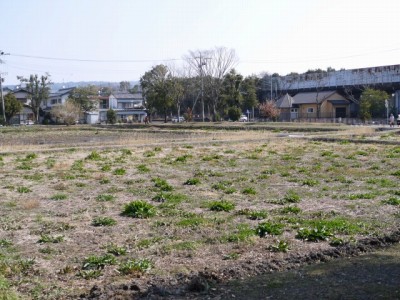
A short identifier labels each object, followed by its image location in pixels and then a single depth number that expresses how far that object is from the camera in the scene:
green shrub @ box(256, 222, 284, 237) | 7.75
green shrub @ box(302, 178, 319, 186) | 12.25
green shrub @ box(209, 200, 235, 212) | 9.51
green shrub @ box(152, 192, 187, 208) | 10.23
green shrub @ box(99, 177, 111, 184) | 13.20
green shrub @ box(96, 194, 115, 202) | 10.64
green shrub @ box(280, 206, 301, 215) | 9.11
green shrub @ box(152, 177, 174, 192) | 11.94
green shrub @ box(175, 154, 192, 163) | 18.49
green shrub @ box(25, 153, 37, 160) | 19.79
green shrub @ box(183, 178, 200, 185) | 12.82
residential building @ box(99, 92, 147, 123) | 87.19
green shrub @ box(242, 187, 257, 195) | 11.20
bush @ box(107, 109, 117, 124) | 66.56
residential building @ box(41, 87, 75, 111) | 84.69
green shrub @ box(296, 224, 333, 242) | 7.47
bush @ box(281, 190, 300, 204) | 10.16
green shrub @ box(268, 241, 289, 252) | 6.97
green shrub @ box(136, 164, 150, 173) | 15.63
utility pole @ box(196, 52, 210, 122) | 69.32
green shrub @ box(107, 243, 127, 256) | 6.88
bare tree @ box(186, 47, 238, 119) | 68.31
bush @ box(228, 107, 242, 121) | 59.38
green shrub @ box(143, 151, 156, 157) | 20.59
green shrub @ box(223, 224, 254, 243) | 7.46
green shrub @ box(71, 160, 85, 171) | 15.96
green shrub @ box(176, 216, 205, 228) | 8.34
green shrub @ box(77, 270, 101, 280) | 6.01
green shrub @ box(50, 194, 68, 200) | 10.91
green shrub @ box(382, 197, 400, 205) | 9.72
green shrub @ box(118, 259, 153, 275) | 6.14
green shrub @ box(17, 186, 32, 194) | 11.82
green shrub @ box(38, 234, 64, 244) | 7.50
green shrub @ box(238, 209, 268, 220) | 8.85
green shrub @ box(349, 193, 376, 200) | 10.34
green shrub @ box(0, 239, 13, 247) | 7.29
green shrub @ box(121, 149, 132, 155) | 21.45
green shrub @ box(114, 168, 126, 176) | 14.93
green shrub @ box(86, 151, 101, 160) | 19.42
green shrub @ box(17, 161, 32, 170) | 16.48
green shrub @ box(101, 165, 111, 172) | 15.73
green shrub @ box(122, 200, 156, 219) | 9.04
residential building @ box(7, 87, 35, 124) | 78.19
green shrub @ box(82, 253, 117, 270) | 6.33
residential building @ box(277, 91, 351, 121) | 63.88
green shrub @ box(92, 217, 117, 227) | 8.50
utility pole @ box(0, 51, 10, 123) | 66.53
